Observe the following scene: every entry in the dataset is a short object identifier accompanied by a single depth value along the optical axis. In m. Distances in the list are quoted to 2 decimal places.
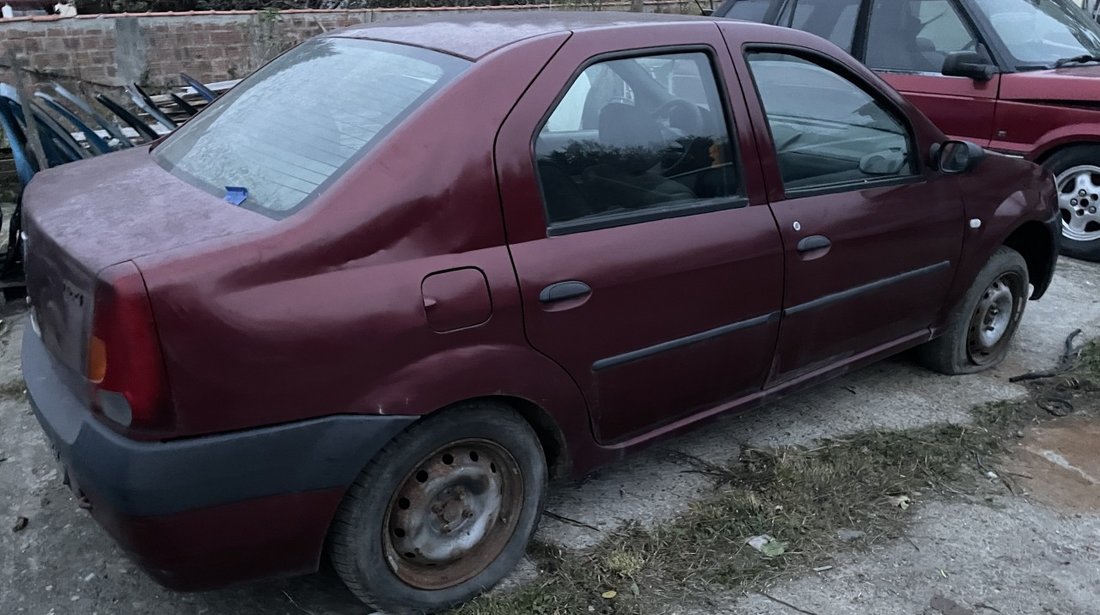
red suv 6.19
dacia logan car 2.26
